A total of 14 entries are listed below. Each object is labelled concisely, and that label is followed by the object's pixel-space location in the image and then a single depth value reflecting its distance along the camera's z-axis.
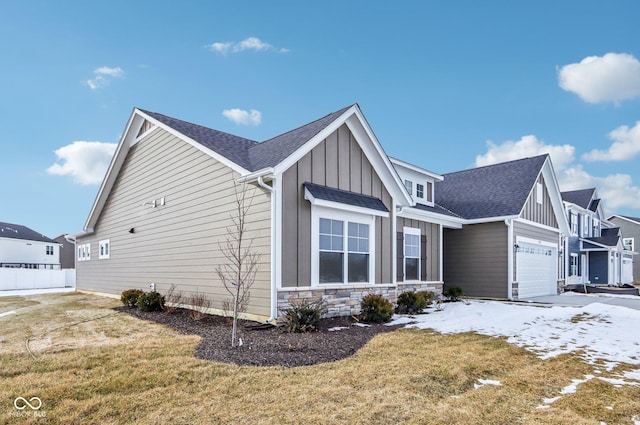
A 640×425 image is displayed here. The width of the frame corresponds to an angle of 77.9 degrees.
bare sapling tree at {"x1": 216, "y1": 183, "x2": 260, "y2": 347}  8.75
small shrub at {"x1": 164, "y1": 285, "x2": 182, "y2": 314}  11.19
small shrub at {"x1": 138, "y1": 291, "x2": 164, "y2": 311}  10.93
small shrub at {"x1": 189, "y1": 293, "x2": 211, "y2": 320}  9.92
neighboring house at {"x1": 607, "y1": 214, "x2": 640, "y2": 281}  34.72
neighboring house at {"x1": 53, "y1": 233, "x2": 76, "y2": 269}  46.88
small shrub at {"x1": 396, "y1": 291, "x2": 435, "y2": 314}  10.98
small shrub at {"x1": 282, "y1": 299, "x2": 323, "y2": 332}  7.79
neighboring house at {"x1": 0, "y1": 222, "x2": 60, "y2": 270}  36.28
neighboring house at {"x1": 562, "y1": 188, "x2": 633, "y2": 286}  24.52
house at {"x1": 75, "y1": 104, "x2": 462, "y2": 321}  8.55
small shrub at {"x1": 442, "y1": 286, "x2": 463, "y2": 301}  14.19
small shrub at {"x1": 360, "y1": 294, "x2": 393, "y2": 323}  9.29
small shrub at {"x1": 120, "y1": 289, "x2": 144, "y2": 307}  11.80
